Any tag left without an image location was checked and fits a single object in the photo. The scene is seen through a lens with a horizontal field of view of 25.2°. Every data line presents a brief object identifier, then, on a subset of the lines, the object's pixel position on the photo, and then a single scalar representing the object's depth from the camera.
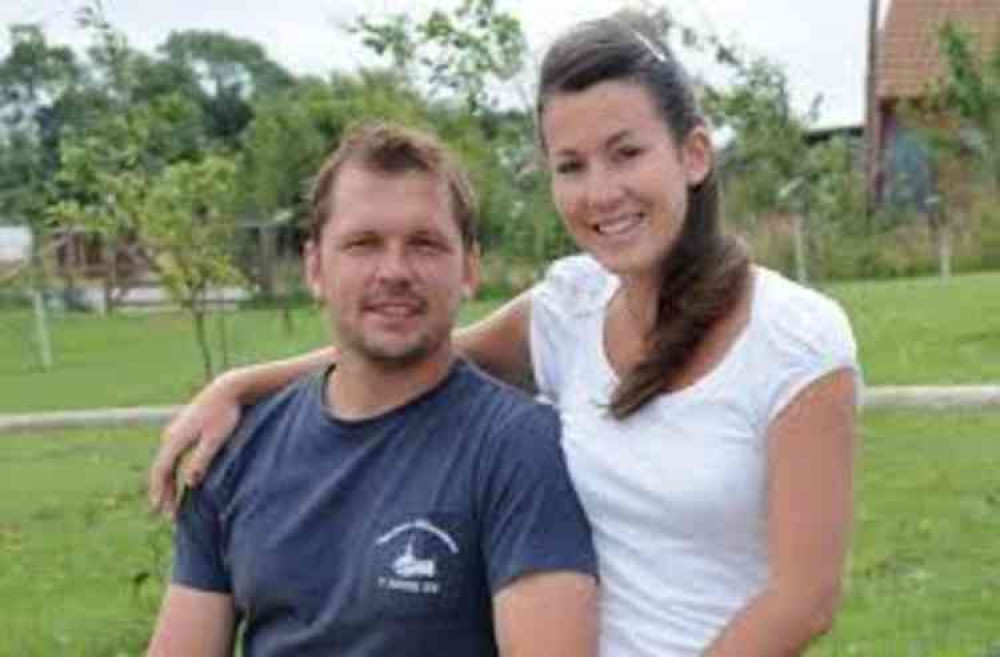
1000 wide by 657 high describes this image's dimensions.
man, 2.90
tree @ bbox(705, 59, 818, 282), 12.89
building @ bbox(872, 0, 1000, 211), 32.59
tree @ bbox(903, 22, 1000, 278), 21.69
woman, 2.68
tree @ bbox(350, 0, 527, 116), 9.12
